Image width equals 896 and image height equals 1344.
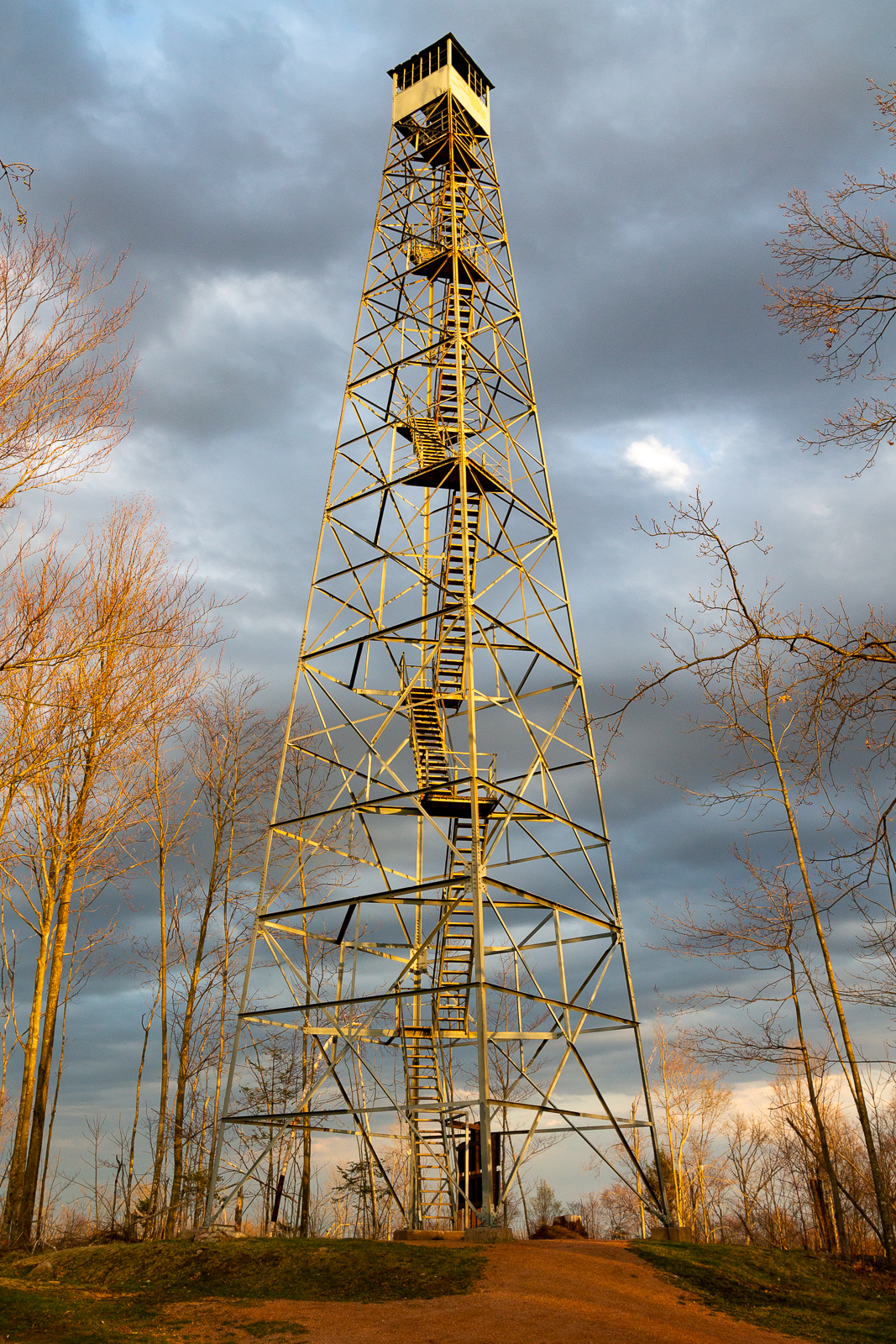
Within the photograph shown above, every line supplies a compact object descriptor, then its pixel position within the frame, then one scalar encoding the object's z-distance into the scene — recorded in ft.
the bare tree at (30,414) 32.19
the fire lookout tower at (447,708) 44.21
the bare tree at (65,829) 53.52
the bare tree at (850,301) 22.81
